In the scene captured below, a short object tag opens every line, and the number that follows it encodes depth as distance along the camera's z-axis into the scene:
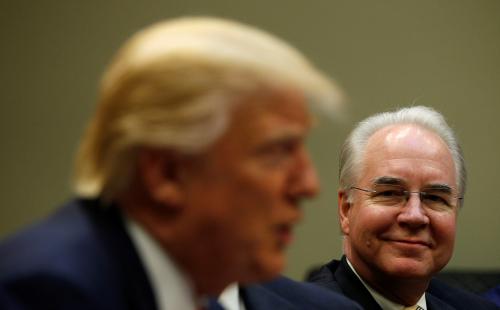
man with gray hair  3.34
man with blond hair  2.80
